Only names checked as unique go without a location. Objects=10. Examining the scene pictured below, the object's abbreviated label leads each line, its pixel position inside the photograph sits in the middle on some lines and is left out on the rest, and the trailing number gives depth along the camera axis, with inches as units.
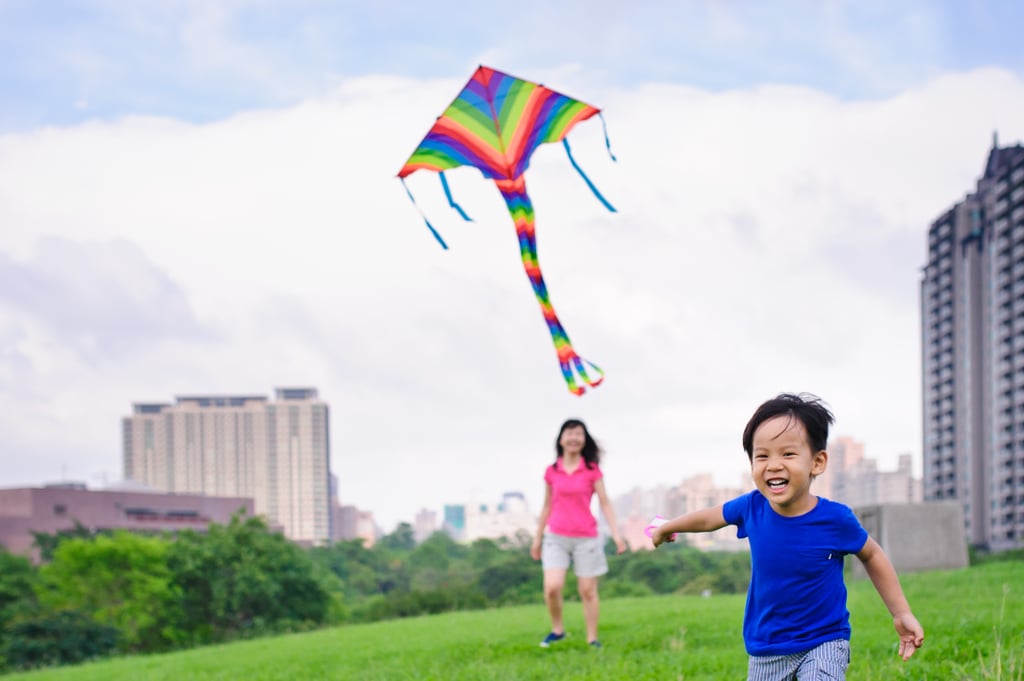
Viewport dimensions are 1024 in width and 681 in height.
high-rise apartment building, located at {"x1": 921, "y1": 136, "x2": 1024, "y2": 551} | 3299.7
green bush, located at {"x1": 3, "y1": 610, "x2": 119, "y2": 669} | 1194.0
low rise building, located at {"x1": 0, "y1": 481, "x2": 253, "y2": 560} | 3476.9
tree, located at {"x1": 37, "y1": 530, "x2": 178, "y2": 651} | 1595.7
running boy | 137.5
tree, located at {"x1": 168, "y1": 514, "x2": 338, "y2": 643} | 1536.7
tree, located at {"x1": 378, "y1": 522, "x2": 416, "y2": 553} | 3390.7
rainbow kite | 324.5
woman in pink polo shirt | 328.5
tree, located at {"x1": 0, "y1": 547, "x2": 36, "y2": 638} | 1526.8
